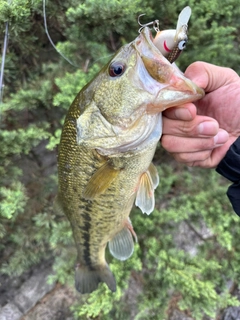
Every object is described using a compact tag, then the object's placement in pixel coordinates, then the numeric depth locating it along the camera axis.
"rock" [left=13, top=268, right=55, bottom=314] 0.47
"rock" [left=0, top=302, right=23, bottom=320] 0.46
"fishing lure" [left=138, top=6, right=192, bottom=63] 0.17
